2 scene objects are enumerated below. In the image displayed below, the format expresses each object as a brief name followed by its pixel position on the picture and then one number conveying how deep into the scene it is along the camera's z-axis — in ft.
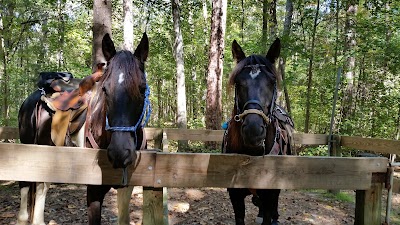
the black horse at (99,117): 7.43
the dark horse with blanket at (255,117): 8.17
